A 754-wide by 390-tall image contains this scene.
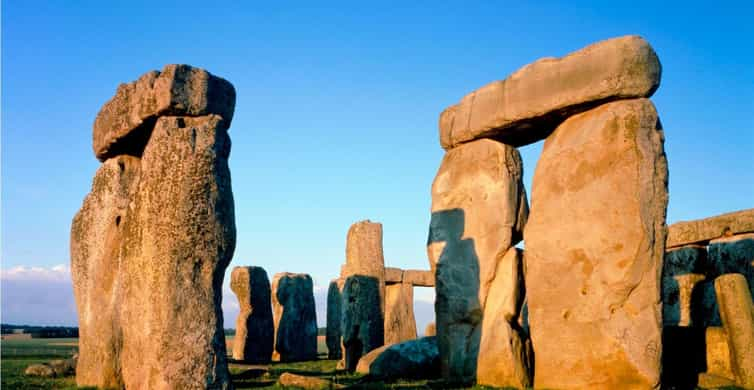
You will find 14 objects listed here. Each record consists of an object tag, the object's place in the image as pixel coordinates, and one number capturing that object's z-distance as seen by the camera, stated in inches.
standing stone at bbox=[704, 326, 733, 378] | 401.7
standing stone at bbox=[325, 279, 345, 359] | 876.6
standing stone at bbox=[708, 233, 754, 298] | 509.0
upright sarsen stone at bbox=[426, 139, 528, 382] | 419.5
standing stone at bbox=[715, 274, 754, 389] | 379.6
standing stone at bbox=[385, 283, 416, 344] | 734.5
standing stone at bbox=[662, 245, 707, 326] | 561.0
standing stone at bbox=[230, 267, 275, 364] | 769.6
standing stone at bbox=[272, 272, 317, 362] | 825.5
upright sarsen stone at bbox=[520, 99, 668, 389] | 335.3
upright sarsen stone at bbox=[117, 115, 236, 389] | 240.8
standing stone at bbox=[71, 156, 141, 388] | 366.9
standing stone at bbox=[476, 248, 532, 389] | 380.5
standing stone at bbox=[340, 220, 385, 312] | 577.0
